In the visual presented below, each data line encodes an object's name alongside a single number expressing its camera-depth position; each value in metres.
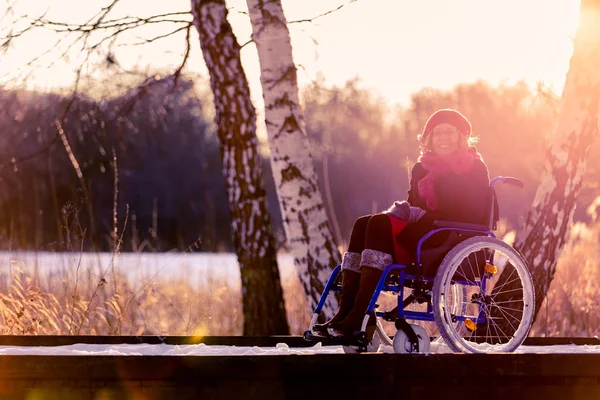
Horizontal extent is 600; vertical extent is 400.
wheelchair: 8.36
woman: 8.52
